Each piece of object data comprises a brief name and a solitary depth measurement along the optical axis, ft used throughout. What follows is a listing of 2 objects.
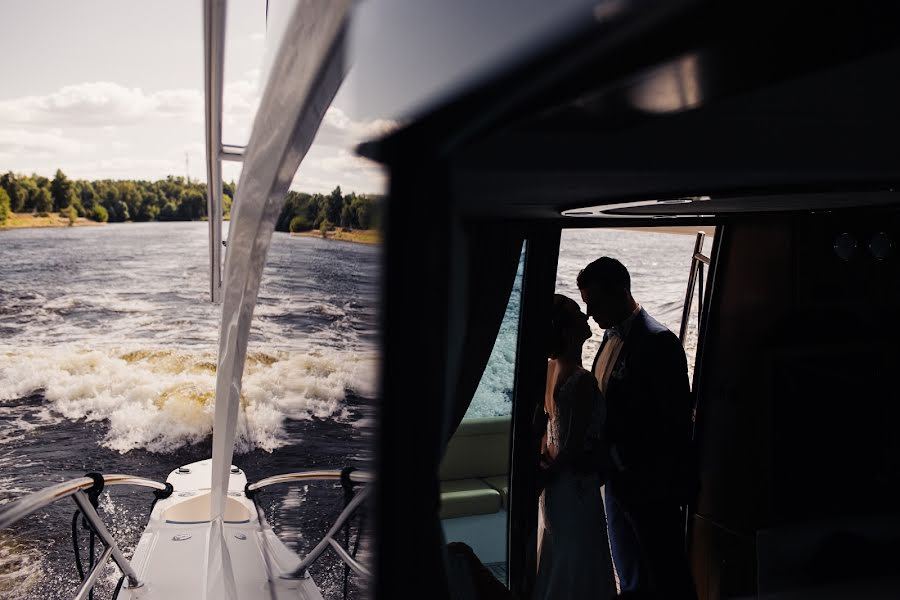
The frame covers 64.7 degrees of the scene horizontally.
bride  3.39
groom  4.02
